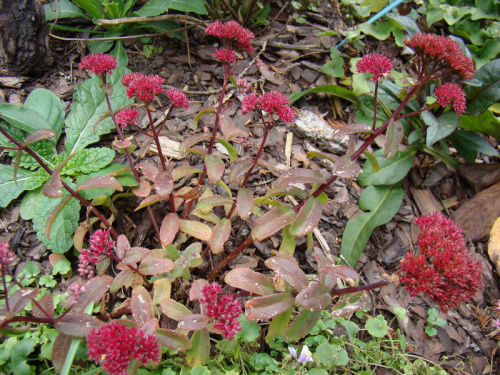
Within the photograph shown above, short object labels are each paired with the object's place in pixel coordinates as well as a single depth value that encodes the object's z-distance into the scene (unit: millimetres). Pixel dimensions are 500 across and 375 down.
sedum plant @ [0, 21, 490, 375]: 352
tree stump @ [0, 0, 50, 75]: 561
